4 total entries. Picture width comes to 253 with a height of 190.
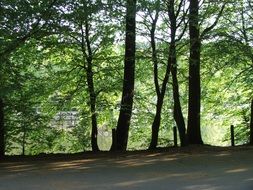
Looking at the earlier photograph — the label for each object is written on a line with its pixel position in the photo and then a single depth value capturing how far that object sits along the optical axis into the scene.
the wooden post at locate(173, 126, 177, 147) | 18.28
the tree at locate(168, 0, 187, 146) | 16.31
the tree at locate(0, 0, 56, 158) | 12.40
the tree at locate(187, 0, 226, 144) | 16.80
